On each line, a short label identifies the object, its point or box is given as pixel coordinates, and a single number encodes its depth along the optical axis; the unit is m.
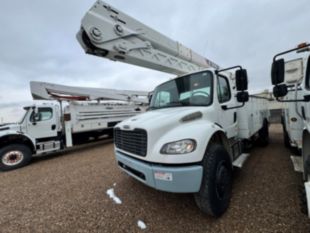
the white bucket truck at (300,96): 1.91
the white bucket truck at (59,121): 5.81
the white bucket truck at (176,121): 1.95
